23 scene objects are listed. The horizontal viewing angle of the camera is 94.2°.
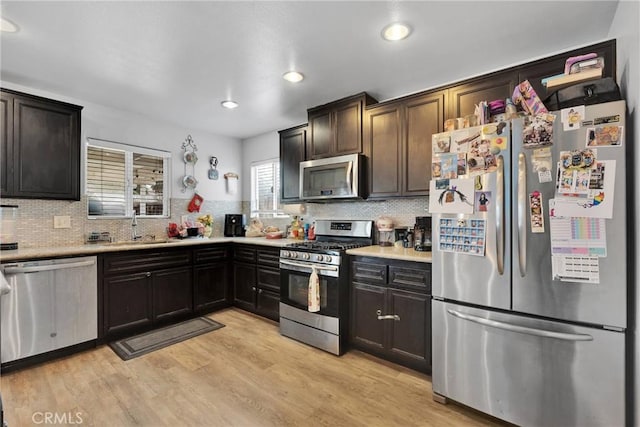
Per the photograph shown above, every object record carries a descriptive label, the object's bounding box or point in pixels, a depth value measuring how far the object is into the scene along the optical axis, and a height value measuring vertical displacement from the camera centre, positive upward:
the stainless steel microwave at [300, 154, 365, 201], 2.92 +0.38
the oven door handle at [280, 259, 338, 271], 2.64 -0.47
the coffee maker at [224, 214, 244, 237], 4.31 -0.14
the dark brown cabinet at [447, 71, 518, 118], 2.24 +0.97
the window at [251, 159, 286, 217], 4.34 +0.40
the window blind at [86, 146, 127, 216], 3.29 +0.40
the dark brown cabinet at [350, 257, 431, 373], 2.24 -0.77
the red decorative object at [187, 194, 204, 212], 4.12 +0.18
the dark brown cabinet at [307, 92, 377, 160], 2.99 +0.94
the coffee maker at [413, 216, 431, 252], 2.57 -0.19
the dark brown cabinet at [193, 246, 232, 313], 3.48 -0.76
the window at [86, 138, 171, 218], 3.32 +0.43
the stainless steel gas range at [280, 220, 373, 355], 2.62 -0.69
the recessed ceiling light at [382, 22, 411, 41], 1.89 +1.20
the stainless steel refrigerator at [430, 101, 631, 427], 1.43 -0.50
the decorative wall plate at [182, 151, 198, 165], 4.08 +0.81
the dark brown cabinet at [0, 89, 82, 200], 2.54 +0.62
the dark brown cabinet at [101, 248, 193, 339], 2.82 -0.76
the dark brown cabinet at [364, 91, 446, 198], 2.58 +0.68
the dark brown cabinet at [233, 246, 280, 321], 3.31 -0.76
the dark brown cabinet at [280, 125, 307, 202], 3.50 +0.68
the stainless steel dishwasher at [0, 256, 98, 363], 2.30 -0.75
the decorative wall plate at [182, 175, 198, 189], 4.05 +0.47
